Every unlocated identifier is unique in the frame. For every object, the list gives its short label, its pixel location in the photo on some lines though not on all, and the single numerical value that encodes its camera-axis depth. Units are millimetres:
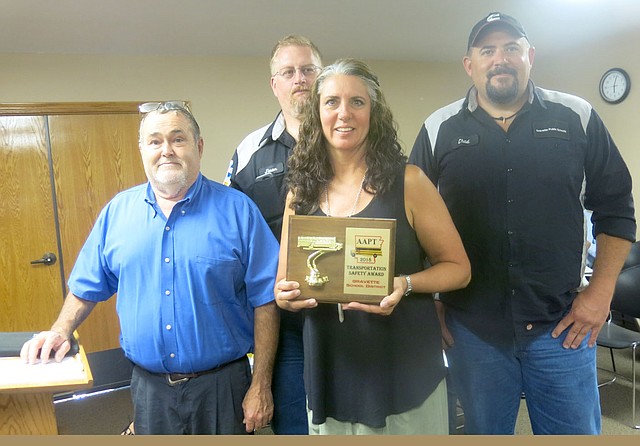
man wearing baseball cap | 935
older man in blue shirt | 923
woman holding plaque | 836
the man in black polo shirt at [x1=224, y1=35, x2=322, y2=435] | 1032
